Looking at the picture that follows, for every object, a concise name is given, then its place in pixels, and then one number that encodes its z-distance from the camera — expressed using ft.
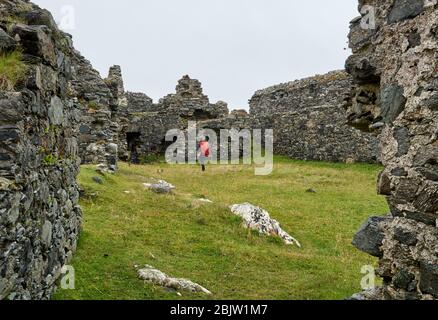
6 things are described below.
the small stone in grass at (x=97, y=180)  47.93
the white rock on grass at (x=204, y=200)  45.08
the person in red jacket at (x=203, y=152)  77.93
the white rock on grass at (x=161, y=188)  49.69
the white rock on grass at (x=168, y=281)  25.05
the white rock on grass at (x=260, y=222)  37.06
